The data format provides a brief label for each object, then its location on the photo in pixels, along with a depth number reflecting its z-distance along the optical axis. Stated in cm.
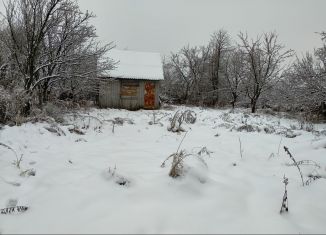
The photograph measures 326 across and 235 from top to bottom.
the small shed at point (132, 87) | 2164
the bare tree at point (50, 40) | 1007
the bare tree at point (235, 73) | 2764
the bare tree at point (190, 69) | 3388
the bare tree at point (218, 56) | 3294
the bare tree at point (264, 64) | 2270
